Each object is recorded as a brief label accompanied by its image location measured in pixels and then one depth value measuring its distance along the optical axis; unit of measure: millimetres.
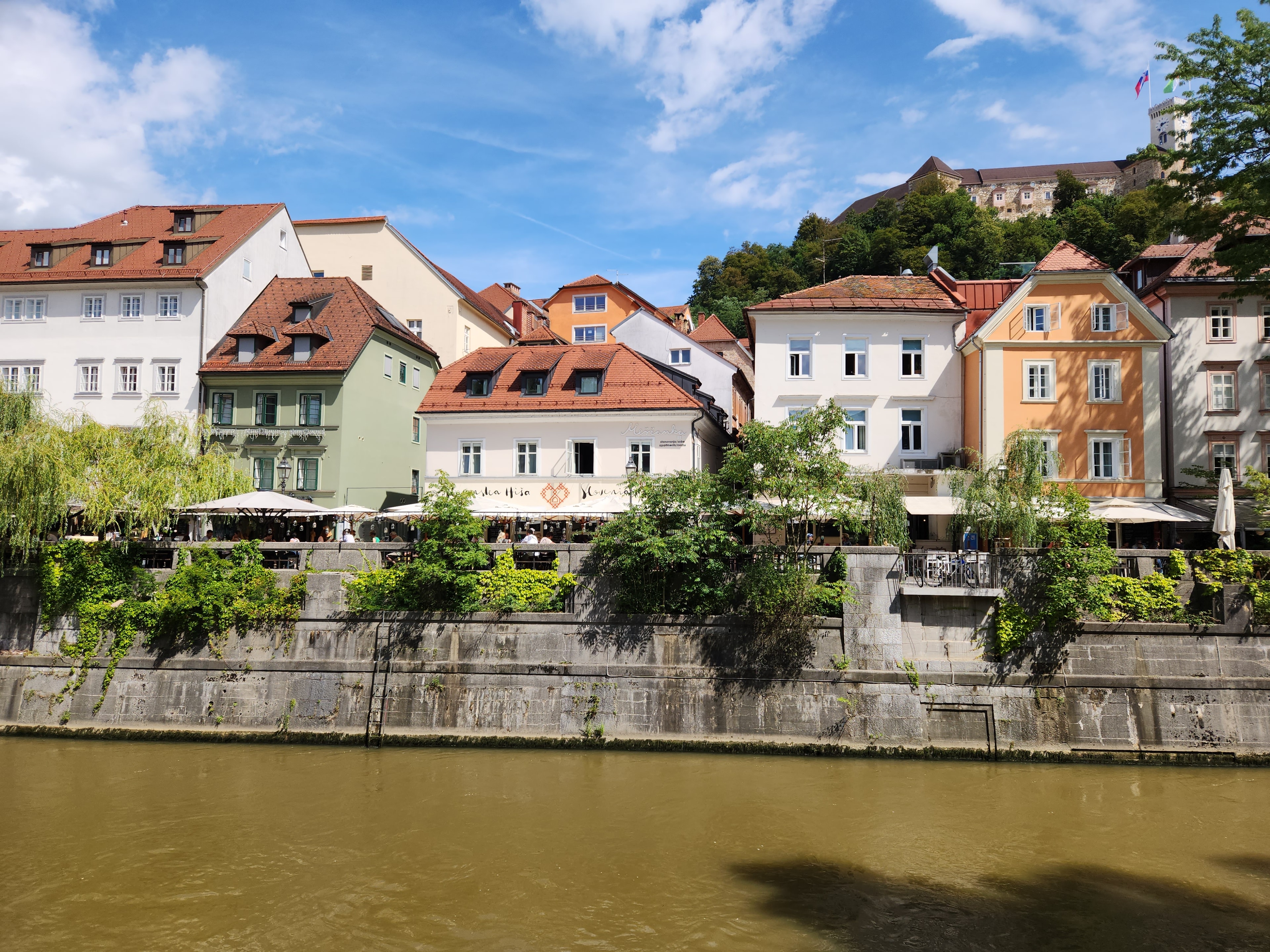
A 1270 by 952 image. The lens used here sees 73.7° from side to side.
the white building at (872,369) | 30766
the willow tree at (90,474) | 22844
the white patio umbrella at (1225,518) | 21297
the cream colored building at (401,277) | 44219
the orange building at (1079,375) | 29156
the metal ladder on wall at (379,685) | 21484
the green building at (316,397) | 33969
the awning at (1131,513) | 23375
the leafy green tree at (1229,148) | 23578
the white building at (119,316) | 35500
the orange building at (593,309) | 50250
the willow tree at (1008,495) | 21359
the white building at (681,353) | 43188
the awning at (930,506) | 24672
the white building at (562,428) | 30391
